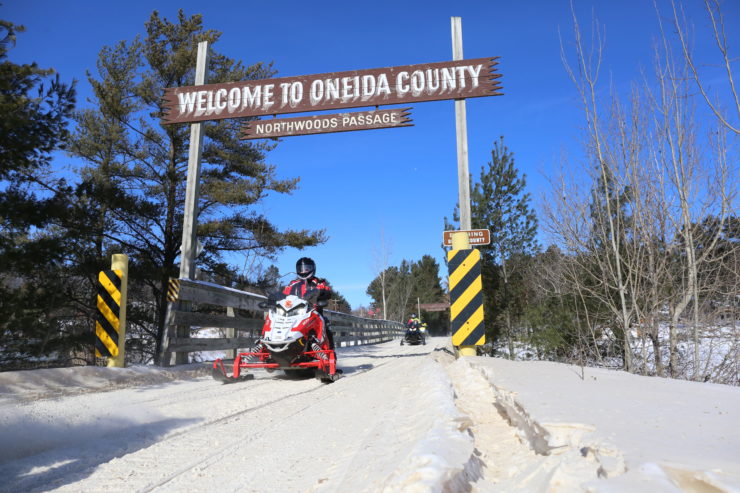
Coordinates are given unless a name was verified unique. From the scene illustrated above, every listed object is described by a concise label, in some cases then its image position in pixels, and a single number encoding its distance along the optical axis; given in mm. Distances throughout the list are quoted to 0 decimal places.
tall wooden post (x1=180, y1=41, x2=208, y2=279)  9203
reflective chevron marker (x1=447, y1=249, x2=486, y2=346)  7203
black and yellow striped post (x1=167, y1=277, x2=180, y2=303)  7121
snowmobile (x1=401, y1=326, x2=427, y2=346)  24455
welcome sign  8930
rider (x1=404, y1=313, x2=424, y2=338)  24659
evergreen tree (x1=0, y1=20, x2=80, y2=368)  6786
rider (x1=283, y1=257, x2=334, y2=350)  6965
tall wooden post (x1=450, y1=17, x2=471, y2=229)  8508
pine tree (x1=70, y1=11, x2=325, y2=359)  13078
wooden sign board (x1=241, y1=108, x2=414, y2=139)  9172
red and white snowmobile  6105
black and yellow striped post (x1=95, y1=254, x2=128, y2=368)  6199
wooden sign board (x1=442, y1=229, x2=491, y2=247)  7797
